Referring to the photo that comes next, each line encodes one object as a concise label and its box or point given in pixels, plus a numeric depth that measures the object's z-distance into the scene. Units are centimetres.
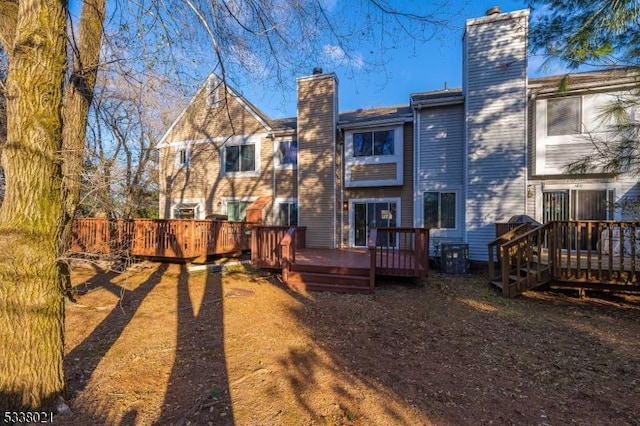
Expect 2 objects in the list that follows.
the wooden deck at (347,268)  707
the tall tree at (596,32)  487
